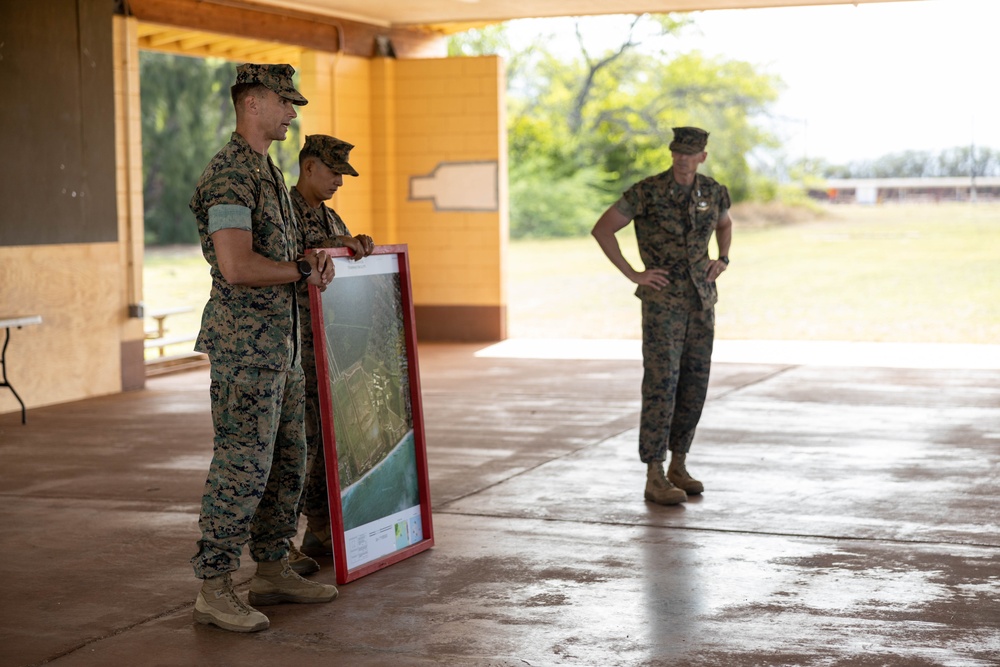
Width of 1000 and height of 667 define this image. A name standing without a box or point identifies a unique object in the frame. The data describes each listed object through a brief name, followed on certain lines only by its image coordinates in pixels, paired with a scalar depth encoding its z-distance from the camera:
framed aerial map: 4.90
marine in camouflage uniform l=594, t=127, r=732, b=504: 6.24
